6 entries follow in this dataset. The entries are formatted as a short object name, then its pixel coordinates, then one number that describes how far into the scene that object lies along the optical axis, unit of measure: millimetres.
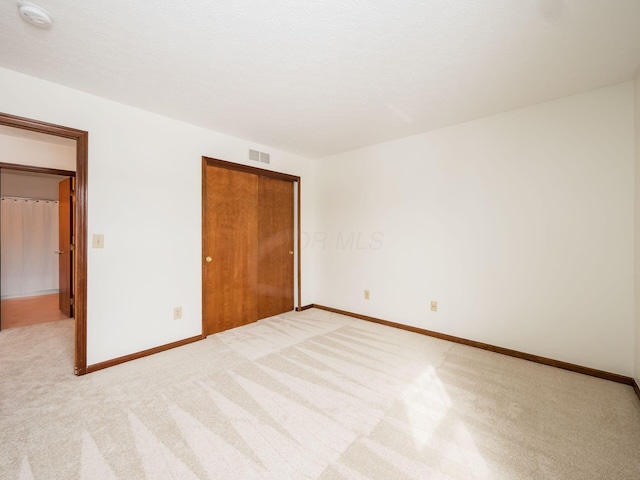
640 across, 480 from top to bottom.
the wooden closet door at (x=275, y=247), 3939
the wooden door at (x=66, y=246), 4051
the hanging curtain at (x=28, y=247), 5324
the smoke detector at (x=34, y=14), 1479
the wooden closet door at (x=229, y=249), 3305
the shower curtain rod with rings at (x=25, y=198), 5212
